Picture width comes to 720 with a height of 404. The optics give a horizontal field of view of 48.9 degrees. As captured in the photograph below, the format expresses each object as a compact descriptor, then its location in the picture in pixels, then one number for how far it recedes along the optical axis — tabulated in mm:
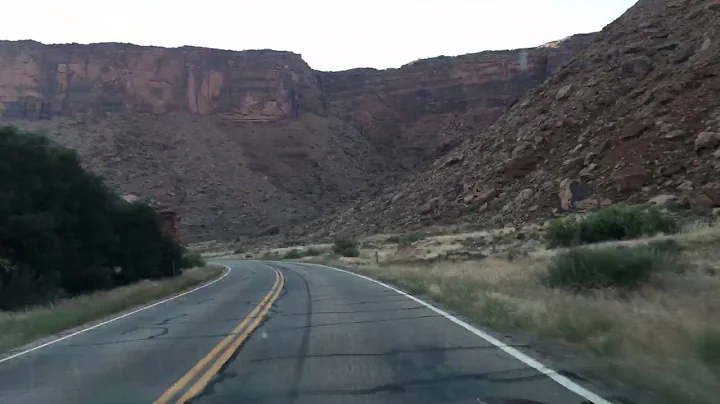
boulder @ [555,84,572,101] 64631
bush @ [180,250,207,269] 45812
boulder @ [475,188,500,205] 60188
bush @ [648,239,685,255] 24008
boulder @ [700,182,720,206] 39062
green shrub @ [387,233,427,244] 55709
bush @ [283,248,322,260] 69688
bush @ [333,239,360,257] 58750
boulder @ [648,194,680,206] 40375
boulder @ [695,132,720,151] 42562
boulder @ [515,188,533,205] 55125
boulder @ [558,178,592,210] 48656
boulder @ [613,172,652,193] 44969
